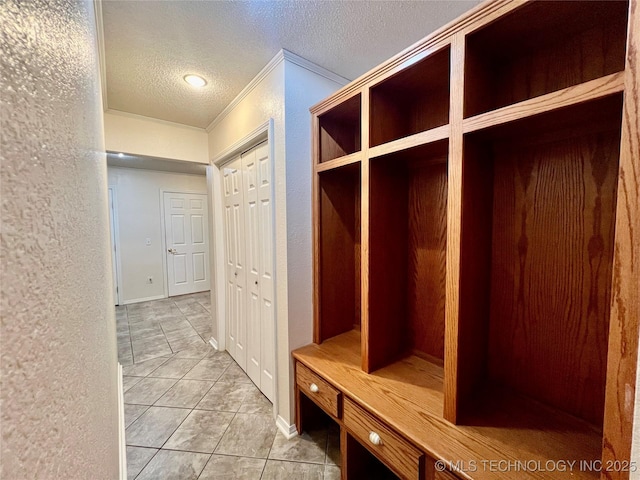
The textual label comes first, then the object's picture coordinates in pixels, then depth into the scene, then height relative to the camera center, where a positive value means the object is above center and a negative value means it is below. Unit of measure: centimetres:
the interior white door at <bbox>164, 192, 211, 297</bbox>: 469 -23
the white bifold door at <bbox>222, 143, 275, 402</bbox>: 190 -30
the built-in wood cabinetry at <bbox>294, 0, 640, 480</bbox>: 78 -9
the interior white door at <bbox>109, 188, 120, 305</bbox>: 410 -10
